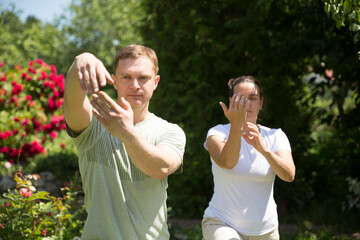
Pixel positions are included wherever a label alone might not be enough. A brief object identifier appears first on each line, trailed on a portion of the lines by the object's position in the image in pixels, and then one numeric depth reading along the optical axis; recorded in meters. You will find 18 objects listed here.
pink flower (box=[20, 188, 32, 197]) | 4.08
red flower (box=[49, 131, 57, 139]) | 8.98
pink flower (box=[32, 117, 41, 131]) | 8.84
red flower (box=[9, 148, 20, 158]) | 8.37
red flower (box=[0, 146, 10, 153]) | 8.30
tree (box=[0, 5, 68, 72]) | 27.21
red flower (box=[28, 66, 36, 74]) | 9.55
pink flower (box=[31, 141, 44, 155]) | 8.22
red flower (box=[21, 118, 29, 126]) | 8.81
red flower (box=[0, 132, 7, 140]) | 8.38
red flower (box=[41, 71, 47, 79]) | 9.55
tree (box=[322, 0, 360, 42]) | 2.85
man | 1.97
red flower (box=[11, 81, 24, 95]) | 9.05
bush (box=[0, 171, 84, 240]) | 4.13
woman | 3.02
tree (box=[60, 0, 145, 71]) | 25.81
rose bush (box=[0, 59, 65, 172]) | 8.63
